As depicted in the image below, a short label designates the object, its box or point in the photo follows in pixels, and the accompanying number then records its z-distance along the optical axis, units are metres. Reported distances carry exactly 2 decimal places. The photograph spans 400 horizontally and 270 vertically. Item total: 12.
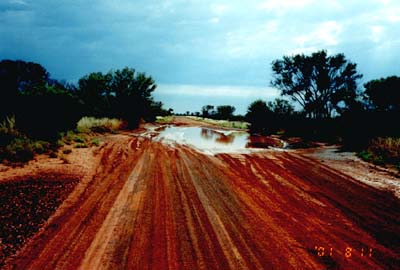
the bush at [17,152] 10.77
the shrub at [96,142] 17.48
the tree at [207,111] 98.61
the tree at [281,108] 41.34
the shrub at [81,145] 15.57
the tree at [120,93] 38.72
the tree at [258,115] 41.84
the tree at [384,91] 38.53
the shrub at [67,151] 13.26
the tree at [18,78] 16.53
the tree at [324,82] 38.31
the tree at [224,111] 88.38
